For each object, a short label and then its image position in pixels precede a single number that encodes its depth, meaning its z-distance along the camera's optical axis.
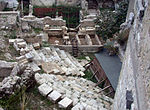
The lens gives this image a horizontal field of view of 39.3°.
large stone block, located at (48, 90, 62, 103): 7.56
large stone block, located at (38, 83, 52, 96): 7.77
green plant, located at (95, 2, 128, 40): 14.21
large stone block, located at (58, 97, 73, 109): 7.32
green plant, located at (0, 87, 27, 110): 6.73
